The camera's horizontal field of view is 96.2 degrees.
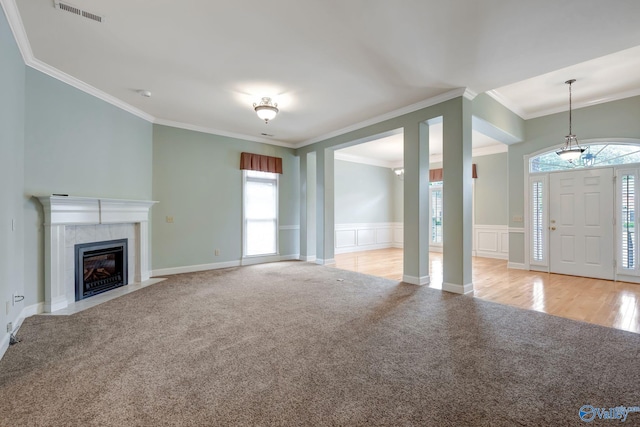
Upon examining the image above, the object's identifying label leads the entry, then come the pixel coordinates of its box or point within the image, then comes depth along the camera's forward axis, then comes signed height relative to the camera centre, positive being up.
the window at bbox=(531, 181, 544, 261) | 5.87 -0.19
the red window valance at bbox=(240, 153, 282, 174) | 6.35 +1.16
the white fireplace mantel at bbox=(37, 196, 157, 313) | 3.46 -0.12
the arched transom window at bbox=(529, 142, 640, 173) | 4.88 +1.00
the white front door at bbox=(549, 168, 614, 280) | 5.08 -0.21
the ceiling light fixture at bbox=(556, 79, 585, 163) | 4.68 +1.05
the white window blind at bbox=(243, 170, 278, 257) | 6.54 +0.00
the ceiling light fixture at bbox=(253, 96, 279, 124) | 4.27 +1.56
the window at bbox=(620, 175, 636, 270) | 4.85 -0.16
